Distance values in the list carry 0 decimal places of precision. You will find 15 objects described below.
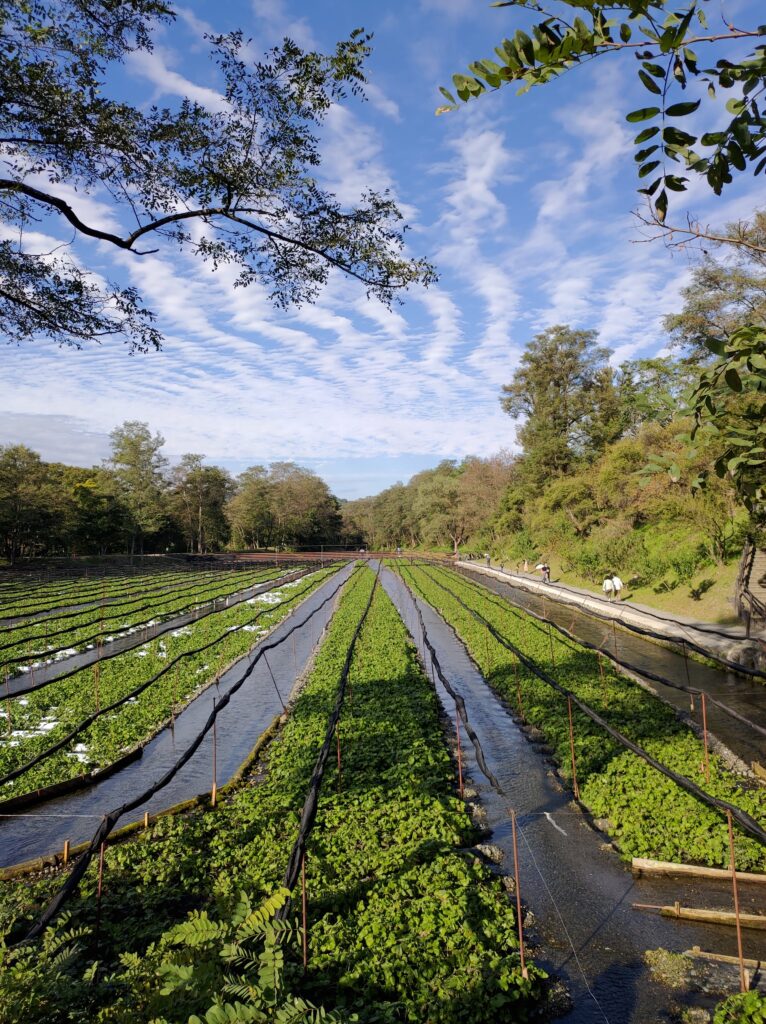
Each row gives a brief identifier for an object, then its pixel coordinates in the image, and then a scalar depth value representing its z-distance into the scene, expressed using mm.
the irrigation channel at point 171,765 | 8203
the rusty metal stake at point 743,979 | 4255
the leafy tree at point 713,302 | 23441
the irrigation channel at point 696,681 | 10305
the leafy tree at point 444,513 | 66688
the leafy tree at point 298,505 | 79688
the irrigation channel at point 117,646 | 15870
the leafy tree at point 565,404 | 48406
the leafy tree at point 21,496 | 46156
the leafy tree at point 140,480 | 62344
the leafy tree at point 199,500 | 70250
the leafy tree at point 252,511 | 74500
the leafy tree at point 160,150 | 7234
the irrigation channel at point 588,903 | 4914
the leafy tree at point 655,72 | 1853
